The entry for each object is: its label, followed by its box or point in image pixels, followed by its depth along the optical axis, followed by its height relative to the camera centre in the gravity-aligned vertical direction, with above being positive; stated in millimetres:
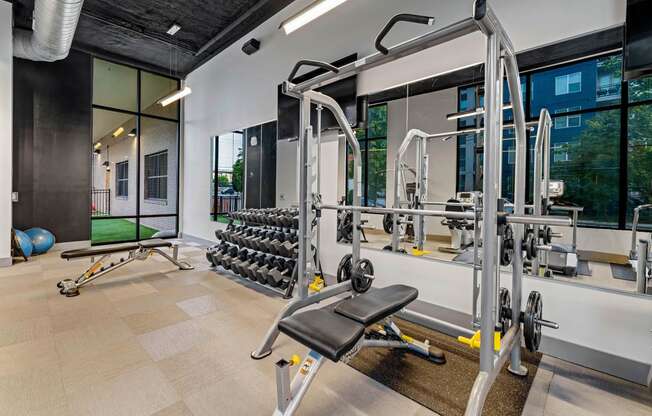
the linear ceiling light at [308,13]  2838 +1821
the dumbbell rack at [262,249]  3301 -563
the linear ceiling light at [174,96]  5402 +1861
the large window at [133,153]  6355 +1148
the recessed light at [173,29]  4985 +2806
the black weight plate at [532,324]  1675 -650
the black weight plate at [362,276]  2326 -553
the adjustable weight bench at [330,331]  1308 -587
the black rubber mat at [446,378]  1613 -1038
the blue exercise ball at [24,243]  4542 -669
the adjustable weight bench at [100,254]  3223 -684
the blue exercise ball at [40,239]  4918 -660
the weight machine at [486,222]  1366 -102
